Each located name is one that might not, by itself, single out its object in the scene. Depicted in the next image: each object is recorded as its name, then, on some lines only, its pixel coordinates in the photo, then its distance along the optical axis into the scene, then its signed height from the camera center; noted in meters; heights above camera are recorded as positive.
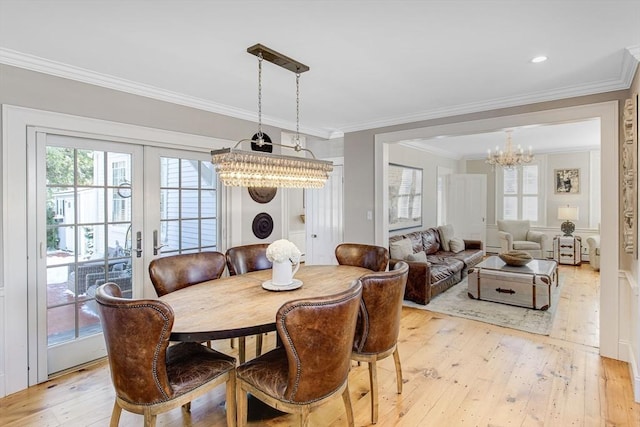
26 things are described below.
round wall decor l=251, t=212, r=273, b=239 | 4.23 -0.17
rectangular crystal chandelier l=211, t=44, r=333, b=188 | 2.12 +0.30
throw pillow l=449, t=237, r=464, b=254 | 6.47 -0.63
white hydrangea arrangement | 2.40 -0.28
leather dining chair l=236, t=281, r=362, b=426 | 1.59 -0.71
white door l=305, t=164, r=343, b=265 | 5.61 -0.14
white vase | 2.46 -0.43
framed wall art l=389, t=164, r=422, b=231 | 5.93 +0.26
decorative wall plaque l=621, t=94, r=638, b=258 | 2.55 +0.29
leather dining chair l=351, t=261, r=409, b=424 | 2.08 -0.66
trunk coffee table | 4.22 -0.91
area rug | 3.79 -1.19
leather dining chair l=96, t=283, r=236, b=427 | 1.57 -0.69
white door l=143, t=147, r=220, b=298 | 3.32 +0.08
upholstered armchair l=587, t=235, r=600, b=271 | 6.37 -0.74
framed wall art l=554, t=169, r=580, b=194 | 7.36 +0.64
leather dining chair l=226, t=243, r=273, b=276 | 3.11 -0.43
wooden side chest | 6.85 -0.76
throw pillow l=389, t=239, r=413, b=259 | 4.75 -0.52
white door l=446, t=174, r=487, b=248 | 7.89 +0.16
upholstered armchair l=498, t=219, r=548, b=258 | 7.05 -0.56
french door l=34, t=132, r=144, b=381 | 2.69 -0.19
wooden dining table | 1.72 -0.54
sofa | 4.46 -0.76
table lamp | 7.04 -0.12
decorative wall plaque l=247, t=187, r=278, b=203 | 4.18 +0.21
